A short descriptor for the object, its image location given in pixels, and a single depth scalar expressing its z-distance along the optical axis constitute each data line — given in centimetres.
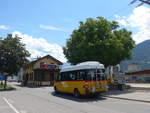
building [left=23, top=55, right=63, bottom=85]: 3073
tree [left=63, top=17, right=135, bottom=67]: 1592
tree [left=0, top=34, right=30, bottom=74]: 2201
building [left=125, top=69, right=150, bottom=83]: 4109
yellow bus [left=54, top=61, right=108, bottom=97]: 1177
